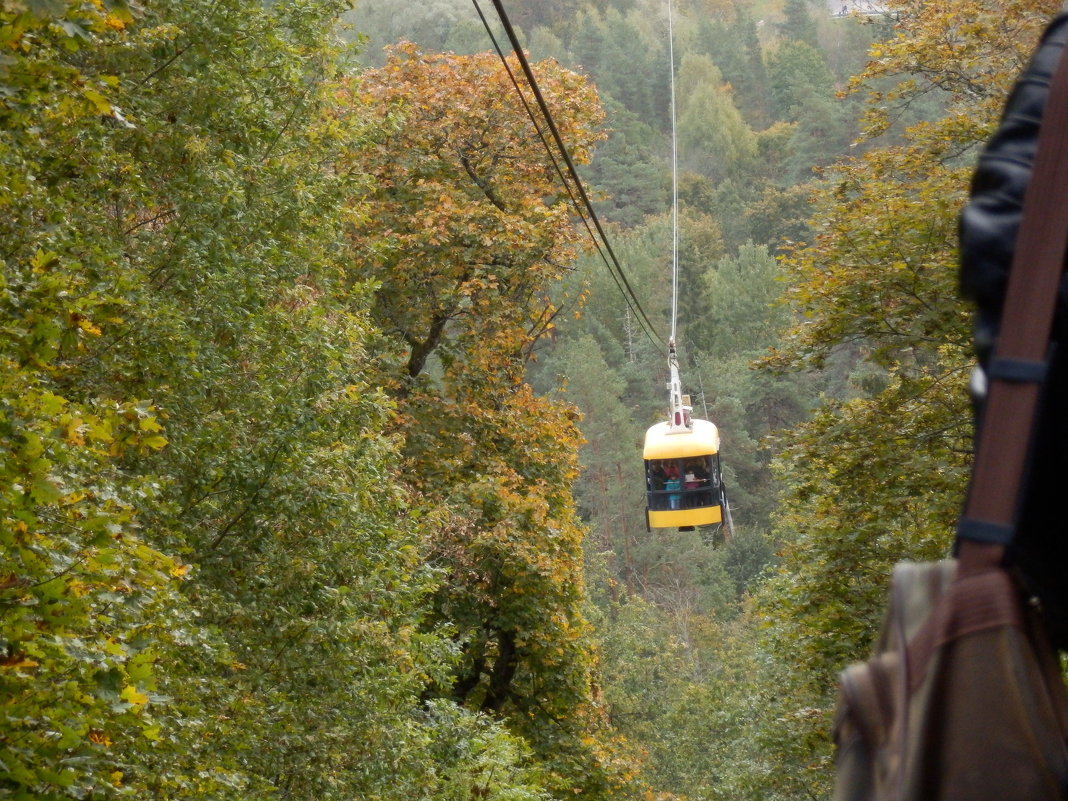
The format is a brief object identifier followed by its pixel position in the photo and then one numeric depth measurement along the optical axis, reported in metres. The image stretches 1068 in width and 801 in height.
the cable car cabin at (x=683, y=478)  41.03
